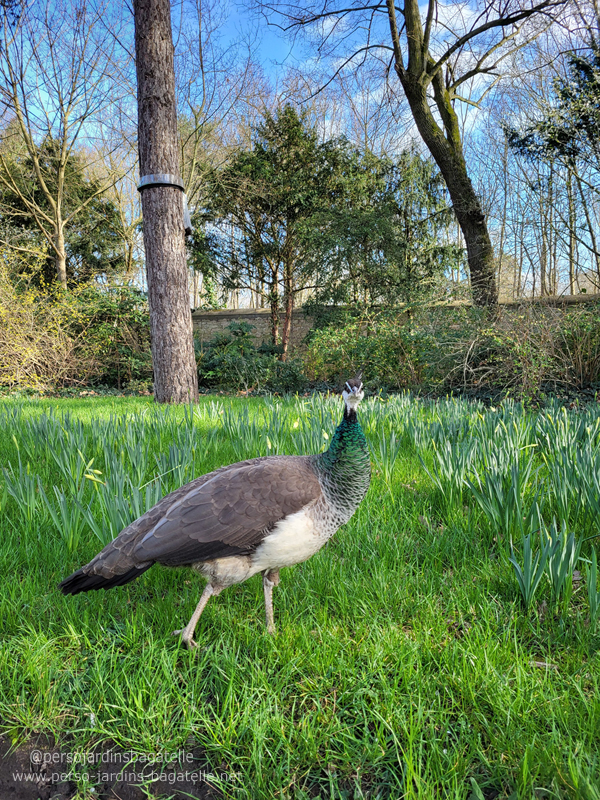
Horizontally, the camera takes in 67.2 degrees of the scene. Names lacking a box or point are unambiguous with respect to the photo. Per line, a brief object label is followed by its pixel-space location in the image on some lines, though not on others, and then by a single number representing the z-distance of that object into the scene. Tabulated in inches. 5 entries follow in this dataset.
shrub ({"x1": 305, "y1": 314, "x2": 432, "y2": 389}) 342.6
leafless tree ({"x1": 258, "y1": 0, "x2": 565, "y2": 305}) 389.1
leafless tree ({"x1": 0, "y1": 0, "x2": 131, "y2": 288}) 476.7
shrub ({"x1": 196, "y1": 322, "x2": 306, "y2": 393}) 424.5
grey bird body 60.7
